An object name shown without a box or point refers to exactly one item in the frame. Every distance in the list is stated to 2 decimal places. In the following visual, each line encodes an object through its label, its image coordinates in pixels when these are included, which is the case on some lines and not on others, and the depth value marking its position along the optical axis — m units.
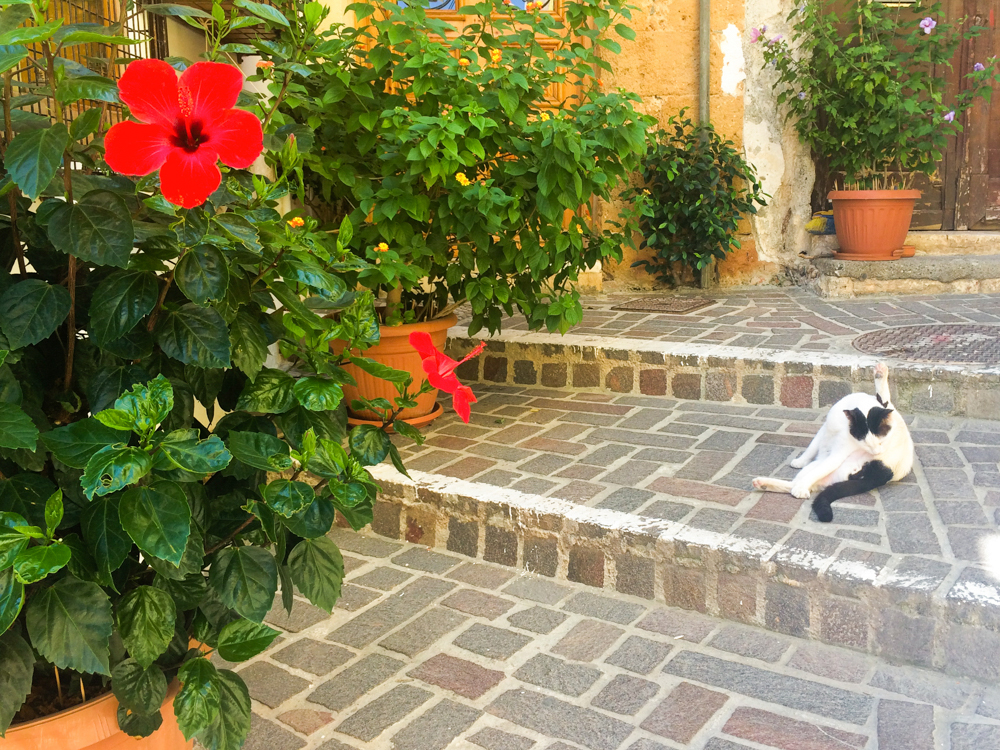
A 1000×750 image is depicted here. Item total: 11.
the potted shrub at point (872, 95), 5.85
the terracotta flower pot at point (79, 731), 1.26
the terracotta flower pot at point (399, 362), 3.98
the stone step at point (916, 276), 5.80
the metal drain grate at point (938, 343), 4.03
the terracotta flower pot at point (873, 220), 5.88
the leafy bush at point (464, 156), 3.52
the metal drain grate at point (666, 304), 5.80
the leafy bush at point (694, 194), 6.15
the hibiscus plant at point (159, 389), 1.04
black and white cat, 2.98
